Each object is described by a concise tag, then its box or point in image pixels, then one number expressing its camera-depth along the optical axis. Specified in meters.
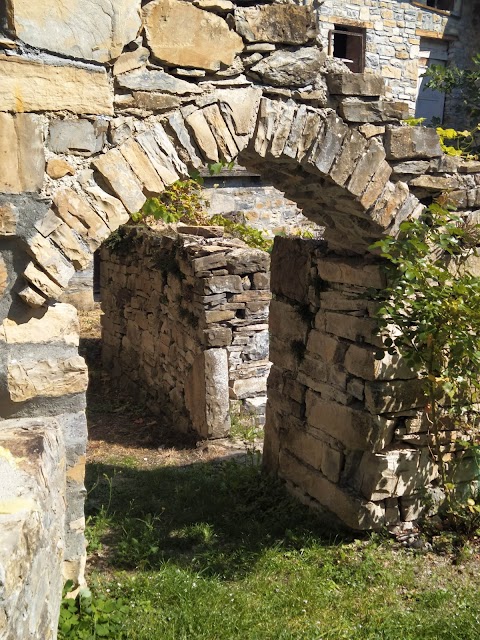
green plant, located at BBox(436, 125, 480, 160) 4.26
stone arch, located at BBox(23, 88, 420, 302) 3.14
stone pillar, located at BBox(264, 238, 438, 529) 4.20
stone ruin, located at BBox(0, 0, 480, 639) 2.98
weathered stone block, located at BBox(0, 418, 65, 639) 1.66
